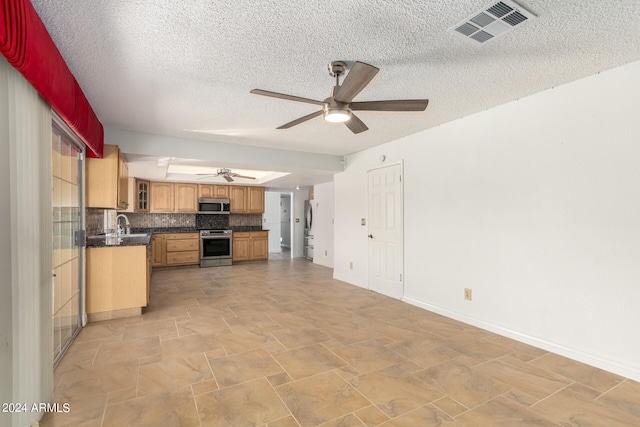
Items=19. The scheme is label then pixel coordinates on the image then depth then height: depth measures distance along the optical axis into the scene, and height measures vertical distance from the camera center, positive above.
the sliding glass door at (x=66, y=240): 2.56 -0.24
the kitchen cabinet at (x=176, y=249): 6.95 -0.79
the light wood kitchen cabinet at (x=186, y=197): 7.38 +0.39
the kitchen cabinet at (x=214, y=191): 7.61 +0.56
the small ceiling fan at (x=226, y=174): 6.19 +0.80
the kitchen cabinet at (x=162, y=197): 7.16 +0.39
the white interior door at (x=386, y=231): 4.49 -0.27
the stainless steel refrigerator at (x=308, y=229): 8.39 -0.42
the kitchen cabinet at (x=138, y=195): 6.36 +0.41
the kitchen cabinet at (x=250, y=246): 7.77 -0.81
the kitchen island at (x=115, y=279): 3.49 -0.74
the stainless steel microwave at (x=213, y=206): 7.61 +0.19
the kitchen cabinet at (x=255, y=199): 8.19 +0.38
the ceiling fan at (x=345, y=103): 2.16 +0.81
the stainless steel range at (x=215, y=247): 7.36 -0.80
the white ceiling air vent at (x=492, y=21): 1.73 +1.12
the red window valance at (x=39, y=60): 1.35 +0.82
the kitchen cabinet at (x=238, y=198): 8.00 +0.40
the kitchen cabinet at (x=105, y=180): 3.52 +0.39
